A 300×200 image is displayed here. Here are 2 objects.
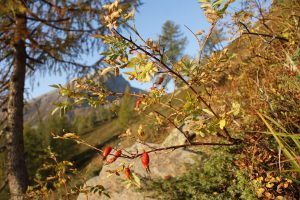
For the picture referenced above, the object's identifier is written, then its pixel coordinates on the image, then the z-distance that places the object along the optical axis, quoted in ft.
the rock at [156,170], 8.94
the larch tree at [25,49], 12.06
